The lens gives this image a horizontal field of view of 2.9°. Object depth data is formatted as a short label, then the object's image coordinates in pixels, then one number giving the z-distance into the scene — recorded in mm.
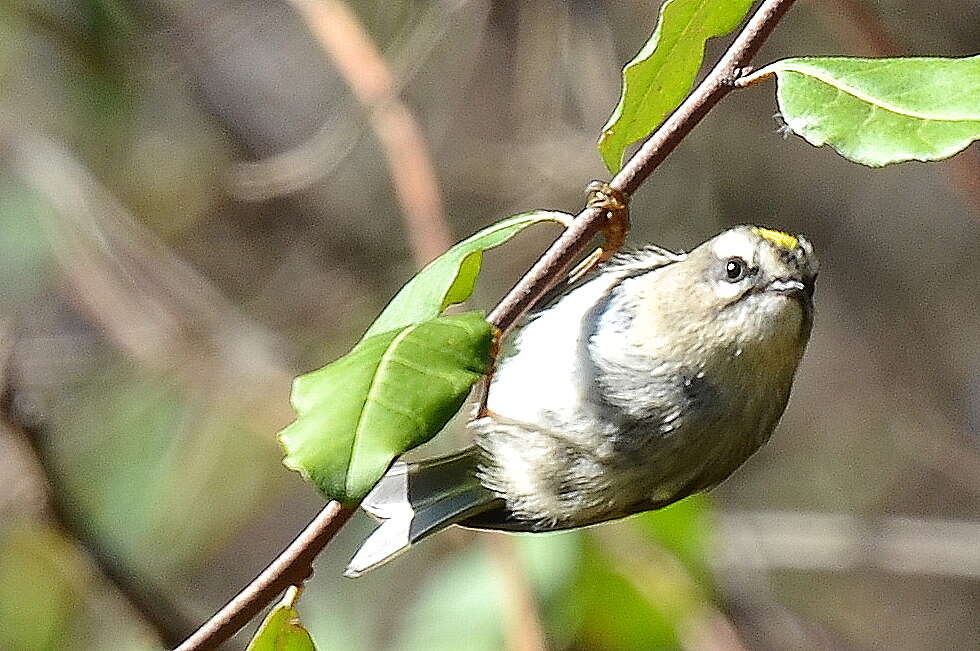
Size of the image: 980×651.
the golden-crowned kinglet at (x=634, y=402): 3103
